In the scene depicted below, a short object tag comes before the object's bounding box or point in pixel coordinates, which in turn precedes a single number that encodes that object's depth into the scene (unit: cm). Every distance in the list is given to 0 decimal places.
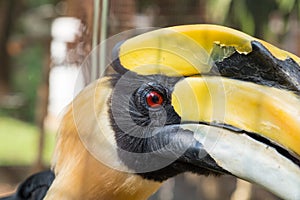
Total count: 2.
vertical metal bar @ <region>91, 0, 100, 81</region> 145
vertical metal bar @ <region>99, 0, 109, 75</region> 146
